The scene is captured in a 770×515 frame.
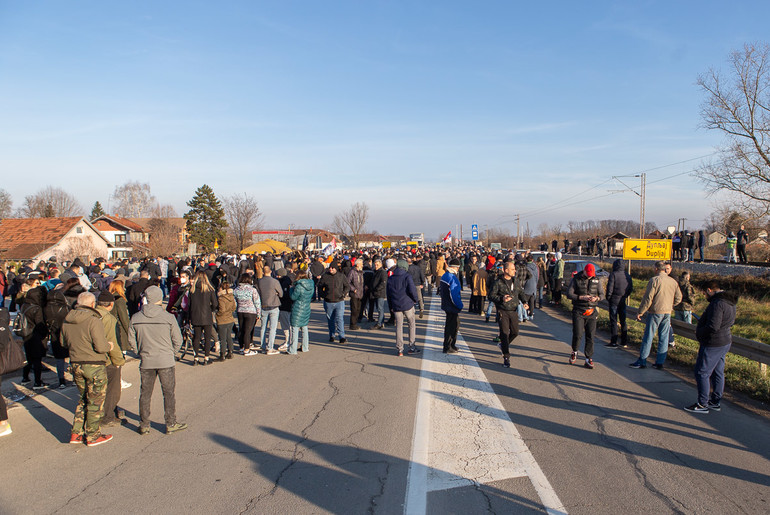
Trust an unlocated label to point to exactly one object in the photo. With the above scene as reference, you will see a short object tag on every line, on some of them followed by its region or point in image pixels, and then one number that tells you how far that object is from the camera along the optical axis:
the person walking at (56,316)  7.25
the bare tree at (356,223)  70.49
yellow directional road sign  14.60
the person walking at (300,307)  9.82
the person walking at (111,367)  5.78
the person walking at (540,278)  16.10
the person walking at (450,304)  9.50
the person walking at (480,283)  13.97
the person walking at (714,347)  6.23
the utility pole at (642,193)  36.22
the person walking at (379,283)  12.49
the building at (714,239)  55.38
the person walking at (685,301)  10.23
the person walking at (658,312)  8.45
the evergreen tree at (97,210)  90.26
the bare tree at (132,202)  93.56
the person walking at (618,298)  10.34
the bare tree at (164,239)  43.09
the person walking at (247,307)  9.70
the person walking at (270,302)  9.98
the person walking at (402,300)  9.80
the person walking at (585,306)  8.60
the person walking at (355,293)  12.77
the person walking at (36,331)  7.30
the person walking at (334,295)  10.73
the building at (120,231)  61.00
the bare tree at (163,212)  74.47
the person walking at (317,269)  17.48
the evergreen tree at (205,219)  60.19
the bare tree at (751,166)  30.95
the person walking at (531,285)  13.71
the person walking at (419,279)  13.84
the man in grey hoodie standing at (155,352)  5.76
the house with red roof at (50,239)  37.94
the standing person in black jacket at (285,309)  10.32
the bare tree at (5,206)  67.31
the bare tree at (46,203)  81.31
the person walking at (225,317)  9.24
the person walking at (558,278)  17.11
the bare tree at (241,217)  53.94
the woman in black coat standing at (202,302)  8.93
